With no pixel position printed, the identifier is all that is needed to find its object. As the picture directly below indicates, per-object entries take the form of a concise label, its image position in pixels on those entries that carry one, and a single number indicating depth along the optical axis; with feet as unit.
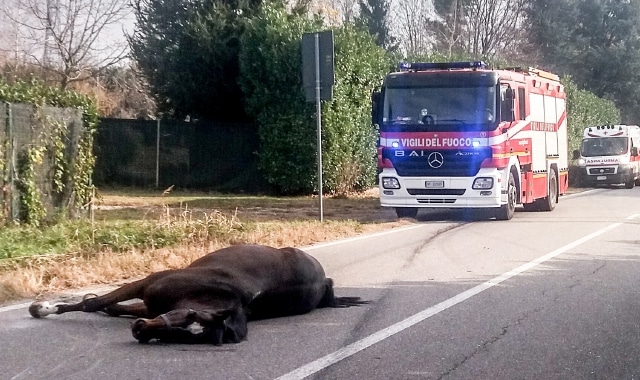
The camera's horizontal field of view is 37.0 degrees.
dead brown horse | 22.25
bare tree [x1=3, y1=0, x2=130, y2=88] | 105.91
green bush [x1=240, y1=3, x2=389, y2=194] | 82.17
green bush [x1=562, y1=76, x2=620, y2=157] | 138.62
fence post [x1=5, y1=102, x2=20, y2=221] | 46.06
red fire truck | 61.16
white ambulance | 113.80
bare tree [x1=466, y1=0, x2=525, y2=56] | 177.99
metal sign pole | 54.19
